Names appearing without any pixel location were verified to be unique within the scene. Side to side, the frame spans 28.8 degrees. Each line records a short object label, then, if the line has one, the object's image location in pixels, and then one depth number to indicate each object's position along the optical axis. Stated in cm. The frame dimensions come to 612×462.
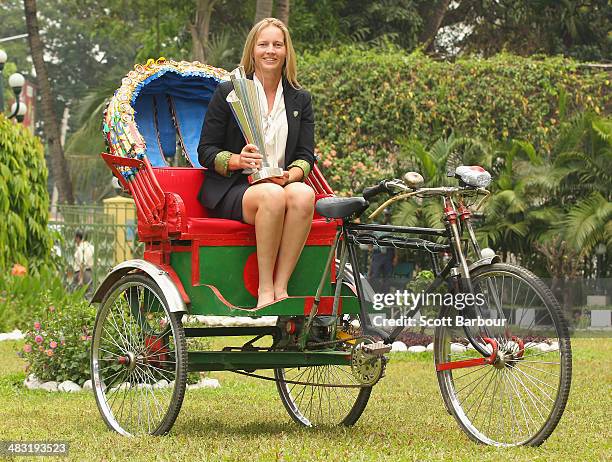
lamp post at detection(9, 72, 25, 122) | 2358
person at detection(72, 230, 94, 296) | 1577
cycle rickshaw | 545
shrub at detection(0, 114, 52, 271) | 1320
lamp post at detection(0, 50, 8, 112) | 2266
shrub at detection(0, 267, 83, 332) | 1214
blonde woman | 589
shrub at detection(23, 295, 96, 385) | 842
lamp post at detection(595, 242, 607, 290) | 1495
